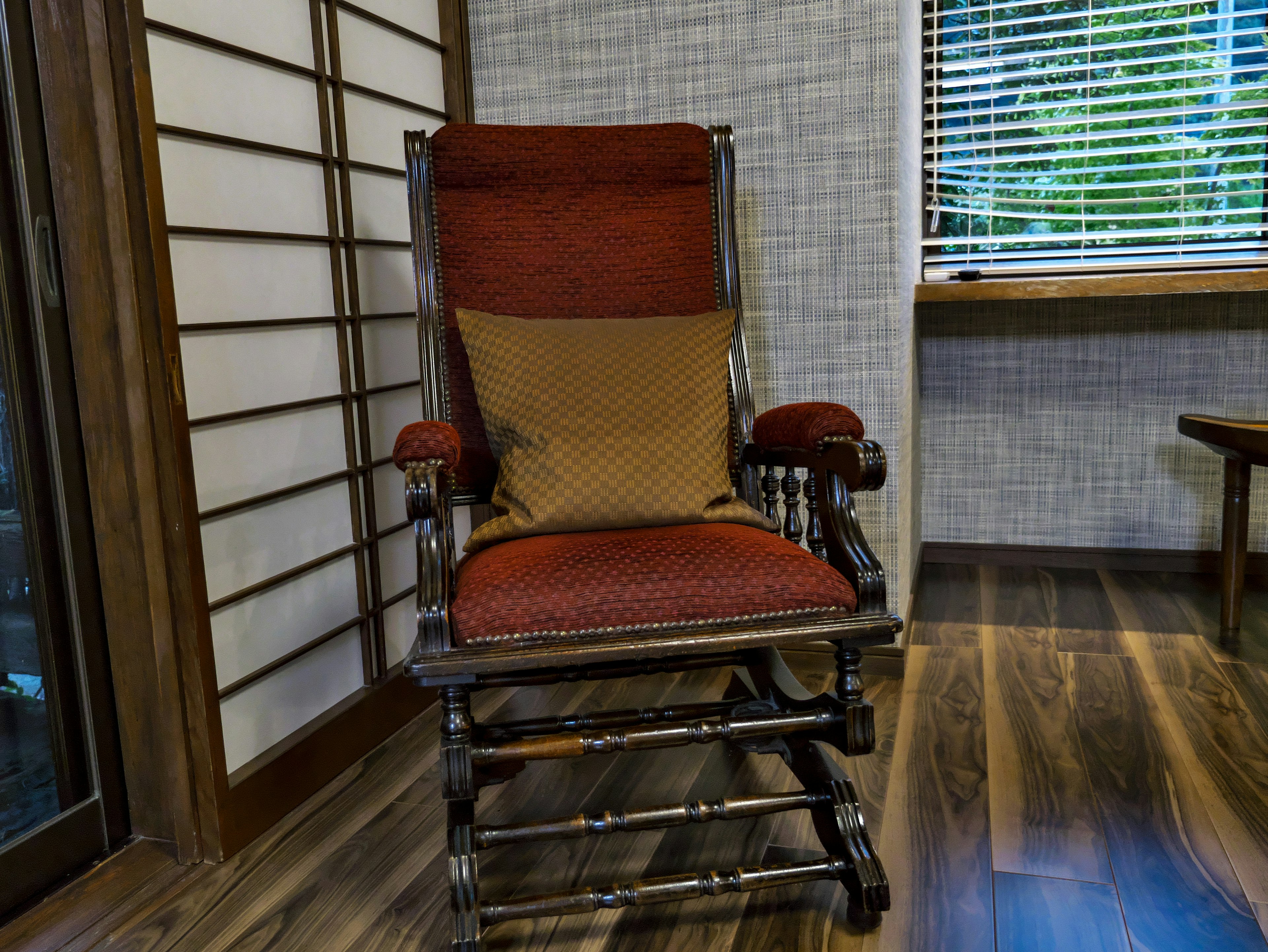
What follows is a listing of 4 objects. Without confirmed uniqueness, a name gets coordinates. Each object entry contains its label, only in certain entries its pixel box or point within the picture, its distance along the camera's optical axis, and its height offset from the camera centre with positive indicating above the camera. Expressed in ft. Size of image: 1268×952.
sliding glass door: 4.00 -0.91
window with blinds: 8.11 +1.45
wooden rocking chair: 3.65 -0.92
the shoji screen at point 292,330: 4.54 +0.05
